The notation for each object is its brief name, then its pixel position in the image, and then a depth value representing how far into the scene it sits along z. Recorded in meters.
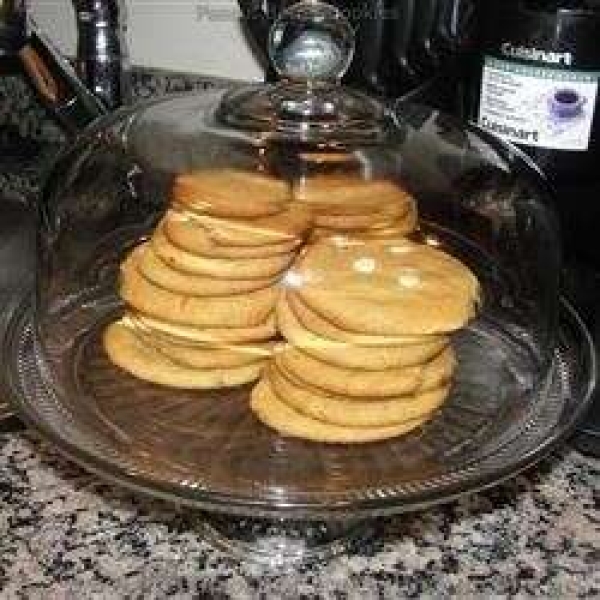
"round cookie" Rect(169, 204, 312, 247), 0.62
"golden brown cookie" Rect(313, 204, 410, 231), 0.64
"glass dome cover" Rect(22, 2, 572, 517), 0.56
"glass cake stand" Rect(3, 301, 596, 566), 0.51
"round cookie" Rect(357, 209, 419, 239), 0.65
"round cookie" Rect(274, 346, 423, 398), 0.57
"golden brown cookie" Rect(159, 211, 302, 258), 0.61
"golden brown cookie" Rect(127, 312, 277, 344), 0.61
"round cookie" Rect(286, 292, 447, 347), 0.58
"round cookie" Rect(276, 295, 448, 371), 0.57
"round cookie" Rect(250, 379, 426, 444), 0.57
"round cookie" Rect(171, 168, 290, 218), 0.63
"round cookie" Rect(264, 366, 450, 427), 0.57
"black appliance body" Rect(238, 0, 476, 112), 0.83
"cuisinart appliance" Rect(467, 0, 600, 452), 0.65
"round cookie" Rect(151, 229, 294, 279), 0.61
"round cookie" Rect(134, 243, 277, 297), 0.60
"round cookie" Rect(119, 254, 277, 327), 0.60
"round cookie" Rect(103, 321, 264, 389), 0.61
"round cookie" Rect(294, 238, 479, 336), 0.58
